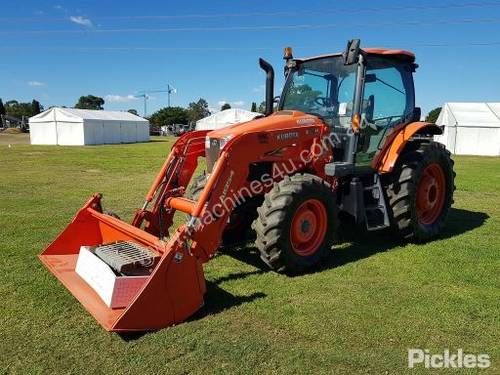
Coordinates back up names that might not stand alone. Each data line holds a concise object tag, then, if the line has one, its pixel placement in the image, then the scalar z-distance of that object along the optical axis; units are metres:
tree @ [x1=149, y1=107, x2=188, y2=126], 97.12
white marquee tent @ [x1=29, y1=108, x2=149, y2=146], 38.28
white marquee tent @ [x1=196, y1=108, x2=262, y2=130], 46.44
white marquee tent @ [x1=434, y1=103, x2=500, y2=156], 28.84
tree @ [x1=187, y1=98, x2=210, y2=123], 112.31
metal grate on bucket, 4.38
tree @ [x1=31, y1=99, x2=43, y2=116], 109.19
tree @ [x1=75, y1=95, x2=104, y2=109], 115.50
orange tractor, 4.26
